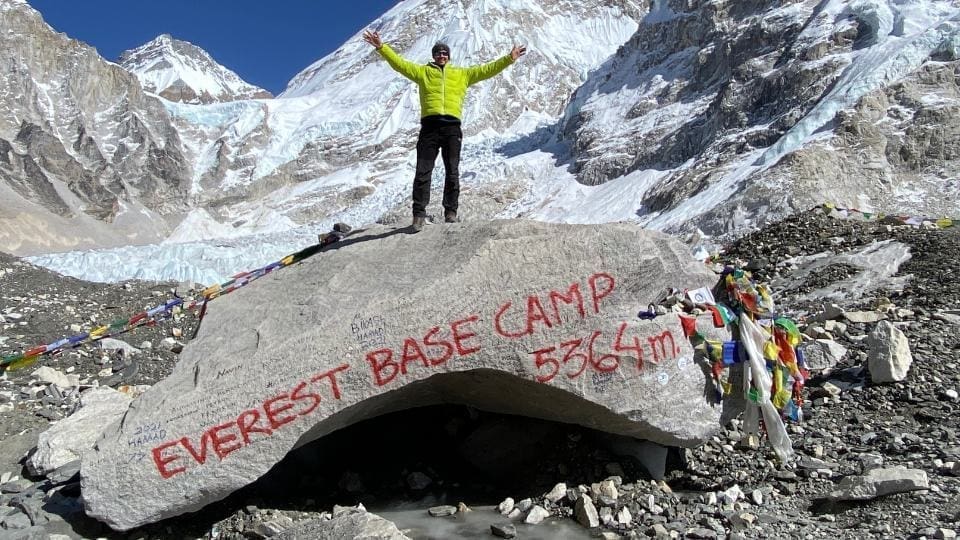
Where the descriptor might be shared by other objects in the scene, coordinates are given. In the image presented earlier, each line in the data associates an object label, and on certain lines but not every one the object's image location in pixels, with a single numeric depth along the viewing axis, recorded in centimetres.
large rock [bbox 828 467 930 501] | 522
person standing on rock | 737
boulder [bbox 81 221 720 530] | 564
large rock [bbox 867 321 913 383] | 713
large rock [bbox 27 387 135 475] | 685
